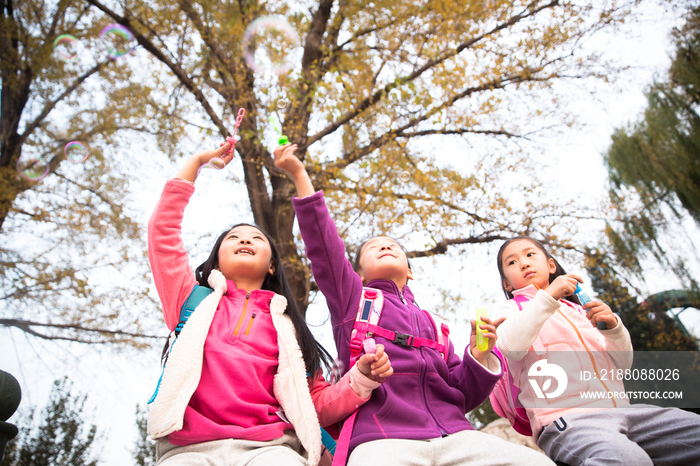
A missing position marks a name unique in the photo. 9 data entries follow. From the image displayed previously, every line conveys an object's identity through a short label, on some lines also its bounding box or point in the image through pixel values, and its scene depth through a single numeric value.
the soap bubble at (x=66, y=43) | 6.00
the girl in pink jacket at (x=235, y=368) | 1.67
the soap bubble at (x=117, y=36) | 6.40
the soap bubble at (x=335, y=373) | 2.29
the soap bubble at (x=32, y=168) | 6.70
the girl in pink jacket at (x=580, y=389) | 1.72
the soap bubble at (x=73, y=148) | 6.53
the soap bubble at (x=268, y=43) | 6.12
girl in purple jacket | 1.63
